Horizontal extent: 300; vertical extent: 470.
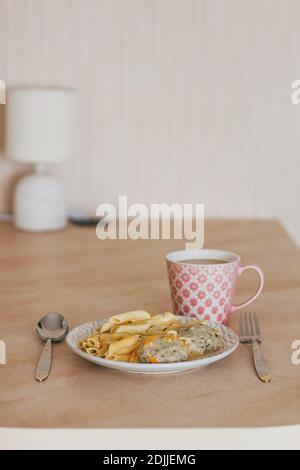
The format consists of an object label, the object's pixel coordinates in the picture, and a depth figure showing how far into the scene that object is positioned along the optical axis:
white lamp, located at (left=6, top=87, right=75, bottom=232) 1.77
